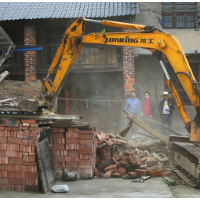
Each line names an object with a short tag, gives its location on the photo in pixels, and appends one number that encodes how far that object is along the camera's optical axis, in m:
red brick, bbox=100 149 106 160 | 7.21
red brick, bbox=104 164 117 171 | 6.75
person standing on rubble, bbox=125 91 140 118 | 10.48
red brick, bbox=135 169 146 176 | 6.38
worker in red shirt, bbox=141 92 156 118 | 10.95
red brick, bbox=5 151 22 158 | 5.44
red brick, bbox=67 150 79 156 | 6.28
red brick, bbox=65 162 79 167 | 6.28
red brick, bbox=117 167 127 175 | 6.65
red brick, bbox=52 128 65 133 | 6.28
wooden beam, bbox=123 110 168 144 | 7.48
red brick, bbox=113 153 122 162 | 7.11
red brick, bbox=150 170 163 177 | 6.36
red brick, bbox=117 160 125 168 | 6.79
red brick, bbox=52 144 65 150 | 6.27
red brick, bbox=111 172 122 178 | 6.47
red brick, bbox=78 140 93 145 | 6.31
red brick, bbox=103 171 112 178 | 6.41
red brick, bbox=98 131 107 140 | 7.81
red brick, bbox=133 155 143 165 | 6.96
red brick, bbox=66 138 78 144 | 6.28
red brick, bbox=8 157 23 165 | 5.43
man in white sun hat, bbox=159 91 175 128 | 10.70
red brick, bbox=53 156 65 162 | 6.27
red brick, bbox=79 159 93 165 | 6.29
